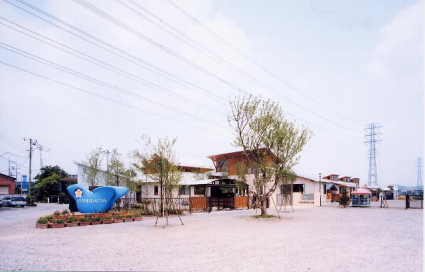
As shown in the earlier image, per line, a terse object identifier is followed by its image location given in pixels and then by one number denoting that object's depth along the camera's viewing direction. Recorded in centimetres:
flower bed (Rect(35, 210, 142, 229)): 1620
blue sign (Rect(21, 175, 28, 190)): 6141
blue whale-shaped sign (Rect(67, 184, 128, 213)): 2083
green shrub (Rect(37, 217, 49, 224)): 1644
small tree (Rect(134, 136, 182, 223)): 1725
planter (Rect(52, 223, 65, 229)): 1599
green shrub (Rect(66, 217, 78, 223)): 1679
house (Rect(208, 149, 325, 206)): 3944
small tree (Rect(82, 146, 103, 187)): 3111
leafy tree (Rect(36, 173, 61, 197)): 5438
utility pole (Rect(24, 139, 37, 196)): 4539
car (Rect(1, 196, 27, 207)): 3801
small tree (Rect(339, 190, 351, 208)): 3344
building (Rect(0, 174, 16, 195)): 5316
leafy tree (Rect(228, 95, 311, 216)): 2092
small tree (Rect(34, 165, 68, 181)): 5866
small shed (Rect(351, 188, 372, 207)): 3441
